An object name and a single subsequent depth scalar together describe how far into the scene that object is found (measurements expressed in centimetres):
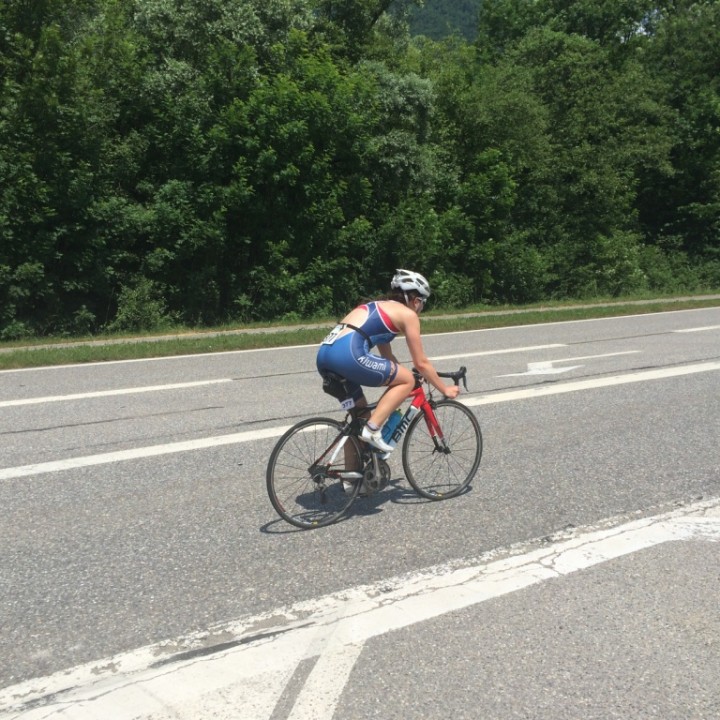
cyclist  564
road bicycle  562
